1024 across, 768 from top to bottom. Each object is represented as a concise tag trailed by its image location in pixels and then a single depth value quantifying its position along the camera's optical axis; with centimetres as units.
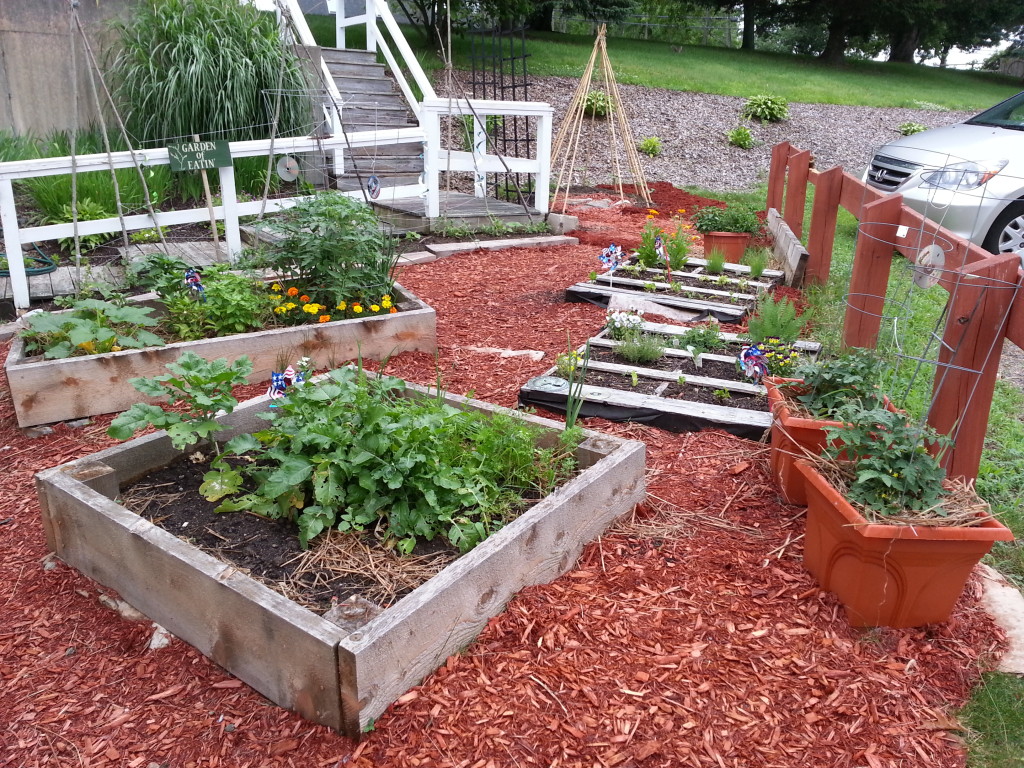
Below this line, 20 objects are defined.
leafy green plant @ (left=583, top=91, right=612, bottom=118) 1295
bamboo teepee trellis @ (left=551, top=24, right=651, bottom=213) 928
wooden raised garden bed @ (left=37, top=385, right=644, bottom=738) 200
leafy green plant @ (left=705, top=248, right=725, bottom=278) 597
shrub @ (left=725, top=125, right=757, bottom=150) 1346
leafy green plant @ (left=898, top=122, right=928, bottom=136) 1414
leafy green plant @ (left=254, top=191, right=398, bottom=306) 443
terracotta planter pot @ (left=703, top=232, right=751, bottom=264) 674
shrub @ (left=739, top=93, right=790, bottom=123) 1448
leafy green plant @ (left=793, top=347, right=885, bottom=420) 287
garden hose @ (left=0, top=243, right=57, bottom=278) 554
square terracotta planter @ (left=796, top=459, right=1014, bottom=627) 226
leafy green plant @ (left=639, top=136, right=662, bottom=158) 1277
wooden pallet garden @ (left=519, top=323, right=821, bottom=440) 366
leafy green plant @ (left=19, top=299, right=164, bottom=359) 376
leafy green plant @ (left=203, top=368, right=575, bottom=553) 253
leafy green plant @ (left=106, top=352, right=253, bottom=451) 265
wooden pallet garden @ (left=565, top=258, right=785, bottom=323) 543
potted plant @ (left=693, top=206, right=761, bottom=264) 675
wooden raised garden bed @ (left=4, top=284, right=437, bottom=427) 367
